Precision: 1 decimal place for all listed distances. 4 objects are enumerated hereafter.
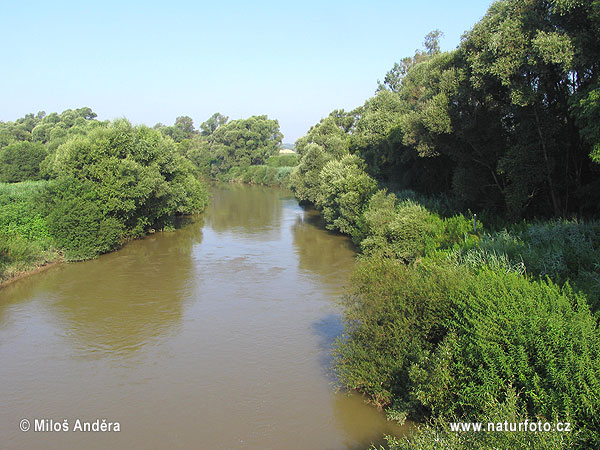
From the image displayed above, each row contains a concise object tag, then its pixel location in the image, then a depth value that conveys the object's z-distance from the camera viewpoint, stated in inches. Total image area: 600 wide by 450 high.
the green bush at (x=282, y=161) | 3227.6
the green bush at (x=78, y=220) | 928.9
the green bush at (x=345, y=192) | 1118.4
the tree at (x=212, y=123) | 4790.8
